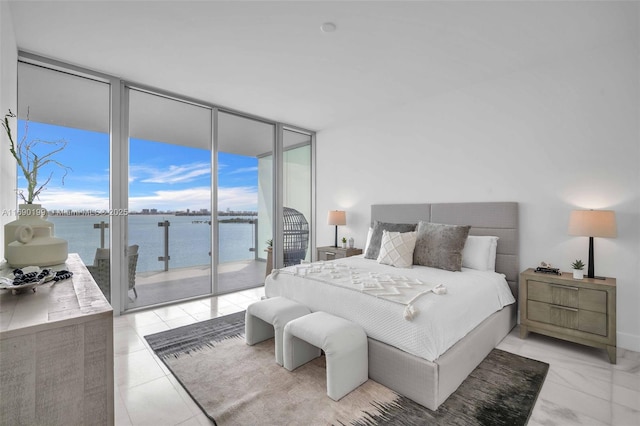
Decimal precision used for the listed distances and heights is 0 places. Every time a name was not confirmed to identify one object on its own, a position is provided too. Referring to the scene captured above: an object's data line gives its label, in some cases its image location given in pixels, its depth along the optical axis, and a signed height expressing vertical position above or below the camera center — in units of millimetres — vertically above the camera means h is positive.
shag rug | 1803 -1261
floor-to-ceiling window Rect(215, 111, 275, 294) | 4477 +145
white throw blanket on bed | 2183 -629
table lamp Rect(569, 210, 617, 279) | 2557 -121
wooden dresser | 851 -471
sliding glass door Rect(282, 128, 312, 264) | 5316 +293
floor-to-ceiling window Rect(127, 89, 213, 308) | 3771 +143
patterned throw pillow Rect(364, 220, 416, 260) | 3779 -274
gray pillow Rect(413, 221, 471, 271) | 3131 -389
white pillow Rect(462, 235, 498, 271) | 3207 -466
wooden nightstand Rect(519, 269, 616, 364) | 2475 -874
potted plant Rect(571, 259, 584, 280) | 2693 -543
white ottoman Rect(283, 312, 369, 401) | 1951 -957
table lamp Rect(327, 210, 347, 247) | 4934 -126
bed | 1916 -817
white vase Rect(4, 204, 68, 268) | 1425 -162
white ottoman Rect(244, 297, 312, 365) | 2420 -914
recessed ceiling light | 2475 +1558
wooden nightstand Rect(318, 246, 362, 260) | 4641 -671
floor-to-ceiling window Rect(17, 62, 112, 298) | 3119 +710
